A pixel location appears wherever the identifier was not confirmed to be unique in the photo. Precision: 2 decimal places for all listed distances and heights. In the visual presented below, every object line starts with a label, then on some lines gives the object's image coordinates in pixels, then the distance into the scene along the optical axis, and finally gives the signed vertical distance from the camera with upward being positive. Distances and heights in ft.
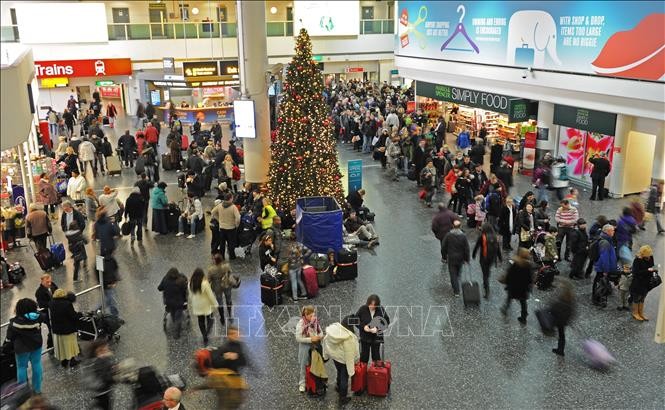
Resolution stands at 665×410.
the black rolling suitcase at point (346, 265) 36.73 -13.51
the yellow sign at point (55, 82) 96.70 -7.34
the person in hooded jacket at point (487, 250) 34.01 -11.90
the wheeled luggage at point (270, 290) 33.50 -13.58
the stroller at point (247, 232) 41.09 -12.91
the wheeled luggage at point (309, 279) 34.63 -13.41
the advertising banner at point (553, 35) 46.57 -0.75
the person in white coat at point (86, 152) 61.93 -11.41
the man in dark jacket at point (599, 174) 51.96 -12.10
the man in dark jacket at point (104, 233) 35.04 -10.99
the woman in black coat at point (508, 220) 40.50 -12.30
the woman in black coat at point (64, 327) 26.66 -12.37
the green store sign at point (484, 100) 62.28 -7.89
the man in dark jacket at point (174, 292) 29.27 -11.93
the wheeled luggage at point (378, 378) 25.21 -13.73
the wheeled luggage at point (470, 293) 33.22 -13.72
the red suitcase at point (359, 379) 25.29 -13.76
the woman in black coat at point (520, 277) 30.56 -11.96
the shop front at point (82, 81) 89.10 -7.36
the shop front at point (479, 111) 62.75 -10.01
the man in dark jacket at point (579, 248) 35.94 -12.49
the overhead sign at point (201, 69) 73.72 -4.30
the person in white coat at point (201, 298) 28.86 -12.06
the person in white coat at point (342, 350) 24.08 -12.13
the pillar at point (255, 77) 51.78 -3.80
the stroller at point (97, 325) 29.12 -13.35
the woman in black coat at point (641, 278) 30.66 -12.24
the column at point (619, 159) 51.29 -10.94
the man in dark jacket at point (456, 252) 33.96 -11.91
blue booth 39.29 -12.28
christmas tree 44.57 -7.78
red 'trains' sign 88.07 -4.78
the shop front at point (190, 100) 91.67 -10.72
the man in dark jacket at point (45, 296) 28.14 -11.47
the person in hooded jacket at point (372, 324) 25.43 -11.69
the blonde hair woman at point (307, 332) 24.97 -11.78
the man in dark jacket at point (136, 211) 43.68 -12.22
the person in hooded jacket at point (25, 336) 24.93 -11.74
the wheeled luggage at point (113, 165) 64.01 -13.21
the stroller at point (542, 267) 35.58 -13.43
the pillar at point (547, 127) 60.49 -9.62
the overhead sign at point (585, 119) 52.31 -7.96
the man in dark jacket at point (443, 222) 38.26 -11.58
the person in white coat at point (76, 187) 48.55 -11.64
